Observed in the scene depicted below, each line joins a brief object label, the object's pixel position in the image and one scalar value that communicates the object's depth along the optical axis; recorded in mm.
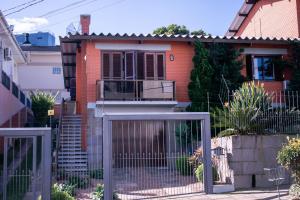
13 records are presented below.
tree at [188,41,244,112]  20312
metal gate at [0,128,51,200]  11797
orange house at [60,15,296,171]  20078
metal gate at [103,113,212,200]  12781
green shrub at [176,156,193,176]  14570
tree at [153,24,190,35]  34188
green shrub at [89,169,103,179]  15291
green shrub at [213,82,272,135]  14406
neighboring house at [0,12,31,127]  19188
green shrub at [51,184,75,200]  11750
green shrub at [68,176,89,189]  13977
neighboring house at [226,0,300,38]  24086
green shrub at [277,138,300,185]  11555
